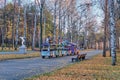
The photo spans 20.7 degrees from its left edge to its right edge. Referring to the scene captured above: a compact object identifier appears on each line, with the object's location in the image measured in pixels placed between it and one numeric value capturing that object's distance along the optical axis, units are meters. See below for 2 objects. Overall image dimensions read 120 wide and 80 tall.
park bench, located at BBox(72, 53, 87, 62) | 32.14
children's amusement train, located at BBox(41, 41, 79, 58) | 39.44
